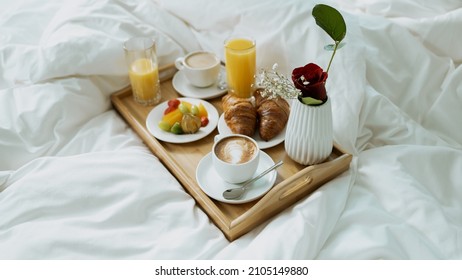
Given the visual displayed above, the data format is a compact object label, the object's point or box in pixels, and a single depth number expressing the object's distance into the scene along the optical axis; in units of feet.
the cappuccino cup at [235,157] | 3.31
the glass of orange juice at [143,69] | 4.32
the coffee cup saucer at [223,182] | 3.35
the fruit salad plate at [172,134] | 3.99
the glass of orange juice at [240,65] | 4.25
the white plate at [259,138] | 3.83
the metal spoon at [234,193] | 3.33
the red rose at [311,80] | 3.18
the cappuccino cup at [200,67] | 4.52
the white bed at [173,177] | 2.98
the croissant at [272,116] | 3.82
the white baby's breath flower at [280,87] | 3.26
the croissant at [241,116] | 3.84
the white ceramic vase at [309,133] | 3.29
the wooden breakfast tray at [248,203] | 3.19
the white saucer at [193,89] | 4.55
